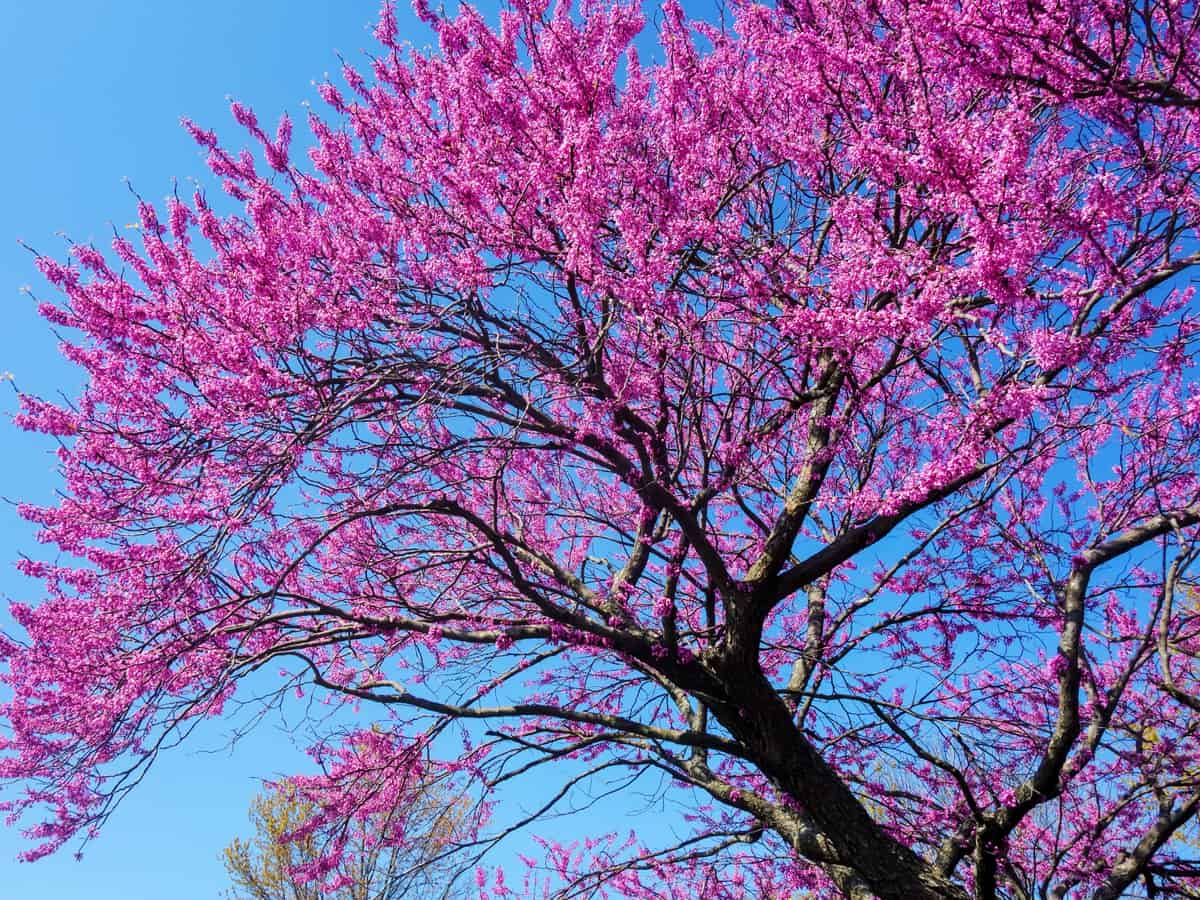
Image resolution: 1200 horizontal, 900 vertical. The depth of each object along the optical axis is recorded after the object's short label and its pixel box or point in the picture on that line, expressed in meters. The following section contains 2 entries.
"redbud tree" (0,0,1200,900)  3.59
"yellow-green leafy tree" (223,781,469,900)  11.52
